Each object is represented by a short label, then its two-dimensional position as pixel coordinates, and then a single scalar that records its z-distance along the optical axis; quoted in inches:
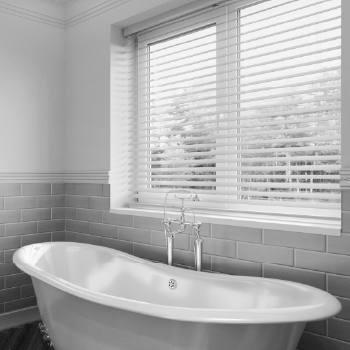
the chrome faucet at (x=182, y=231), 99.7
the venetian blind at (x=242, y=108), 91.7
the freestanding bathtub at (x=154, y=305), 64.7
